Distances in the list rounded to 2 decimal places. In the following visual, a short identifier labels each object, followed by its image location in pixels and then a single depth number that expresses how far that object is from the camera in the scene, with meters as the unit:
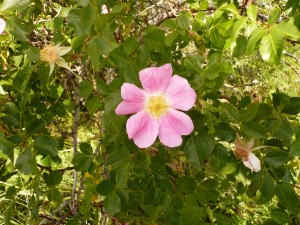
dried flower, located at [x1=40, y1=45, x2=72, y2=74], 0.27
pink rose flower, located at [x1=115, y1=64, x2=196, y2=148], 0.24
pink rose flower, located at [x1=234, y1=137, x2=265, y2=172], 0.27
